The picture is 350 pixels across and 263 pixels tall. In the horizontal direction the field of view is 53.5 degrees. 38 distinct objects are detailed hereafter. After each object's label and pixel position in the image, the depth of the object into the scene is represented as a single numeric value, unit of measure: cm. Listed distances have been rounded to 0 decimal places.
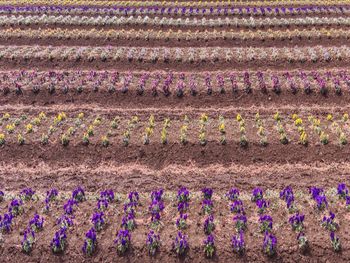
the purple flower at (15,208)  1025
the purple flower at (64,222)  973
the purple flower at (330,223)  957
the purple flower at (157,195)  1067
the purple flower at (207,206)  1025
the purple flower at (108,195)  1067
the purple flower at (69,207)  1016
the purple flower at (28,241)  912
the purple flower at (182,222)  975
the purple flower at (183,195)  1068
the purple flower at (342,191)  1079
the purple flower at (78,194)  1075
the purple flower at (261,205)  1019
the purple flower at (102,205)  1035
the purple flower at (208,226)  959
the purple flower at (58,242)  909
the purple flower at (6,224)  969
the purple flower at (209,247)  896
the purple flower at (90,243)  906
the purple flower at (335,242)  900
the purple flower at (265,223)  954
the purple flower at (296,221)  958
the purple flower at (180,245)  901
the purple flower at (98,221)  967
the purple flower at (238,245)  900
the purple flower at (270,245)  891
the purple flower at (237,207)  1020
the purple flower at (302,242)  902
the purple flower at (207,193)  1076
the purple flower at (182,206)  1016
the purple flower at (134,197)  1051
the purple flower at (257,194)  1069
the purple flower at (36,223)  967
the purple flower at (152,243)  905
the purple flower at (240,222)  961
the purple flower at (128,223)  970
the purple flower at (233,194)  1071
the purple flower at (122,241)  905
